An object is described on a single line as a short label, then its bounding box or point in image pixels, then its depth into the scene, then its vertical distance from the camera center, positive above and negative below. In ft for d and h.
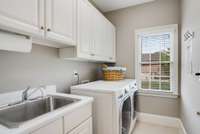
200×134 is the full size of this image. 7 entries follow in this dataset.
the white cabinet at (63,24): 3.21 +1.48
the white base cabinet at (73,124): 3.06 -1.60
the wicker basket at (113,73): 8.53 -0.38
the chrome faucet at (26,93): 4.40 -0.92
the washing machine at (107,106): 5.21 -1.63
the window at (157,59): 8.42 +0.62
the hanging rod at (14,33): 3.28 +0.96
